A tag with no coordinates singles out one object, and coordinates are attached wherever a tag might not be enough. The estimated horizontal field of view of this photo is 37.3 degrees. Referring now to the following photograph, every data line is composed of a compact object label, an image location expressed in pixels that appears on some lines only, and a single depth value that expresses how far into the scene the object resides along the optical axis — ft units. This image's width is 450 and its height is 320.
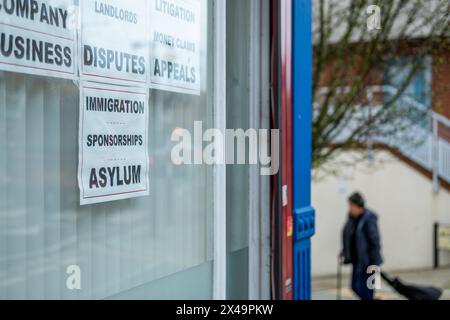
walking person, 27.63
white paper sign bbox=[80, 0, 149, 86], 8.71
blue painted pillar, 12.78
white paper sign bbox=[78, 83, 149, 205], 8.66
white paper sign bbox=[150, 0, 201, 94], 10.15
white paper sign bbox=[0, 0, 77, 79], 7.50
